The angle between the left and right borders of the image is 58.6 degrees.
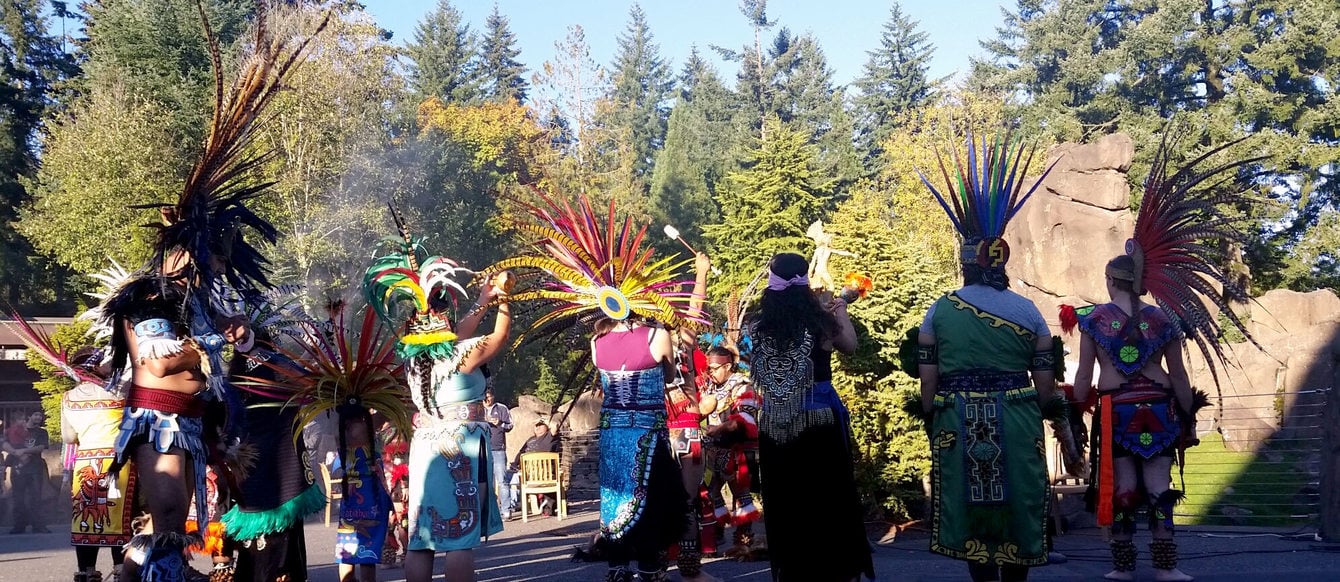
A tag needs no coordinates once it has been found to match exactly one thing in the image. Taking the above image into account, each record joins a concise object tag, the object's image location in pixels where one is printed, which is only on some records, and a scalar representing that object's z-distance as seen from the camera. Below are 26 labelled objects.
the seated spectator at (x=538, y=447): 17.77
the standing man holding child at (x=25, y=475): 17.91
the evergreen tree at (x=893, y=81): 58.28
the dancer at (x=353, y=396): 7.16
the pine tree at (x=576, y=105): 47.81
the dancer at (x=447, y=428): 6.32
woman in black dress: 6.24
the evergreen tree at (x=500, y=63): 68.94
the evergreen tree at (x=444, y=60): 62.06
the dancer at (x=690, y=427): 7.52
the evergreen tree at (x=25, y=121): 39.44
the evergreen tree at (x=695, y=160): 47.44
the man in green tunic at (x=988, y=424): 6.16
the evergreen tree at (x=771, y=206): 34.03
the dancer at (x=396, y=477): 10.03
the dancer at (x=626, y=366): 7.05
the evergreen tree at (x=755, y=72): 63.56
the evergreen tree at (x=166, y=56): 31.78
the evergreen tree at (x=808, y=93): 59.04
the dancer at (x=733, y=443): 9.27
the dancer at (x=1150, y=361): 7.31
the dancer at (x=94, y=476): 7.43
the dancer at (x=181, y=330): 5.88
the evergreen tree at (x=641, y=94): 69.50
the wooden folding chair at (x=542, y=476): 16.78
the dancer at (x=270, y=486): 7.01
